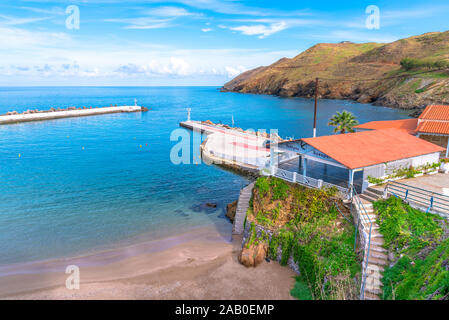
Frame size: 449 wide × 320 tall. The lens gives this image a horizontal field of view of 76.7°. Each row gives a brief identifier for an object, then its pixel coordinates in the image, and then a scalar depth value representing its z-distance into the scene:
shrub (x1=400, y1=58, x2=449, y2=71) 111.94
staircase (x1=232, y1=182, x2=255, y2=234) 22.00
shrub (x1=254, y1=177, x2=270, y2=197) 20.70
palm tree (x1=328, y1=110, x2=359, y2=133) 34.38
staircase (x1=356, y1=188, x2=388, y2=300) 12.96
